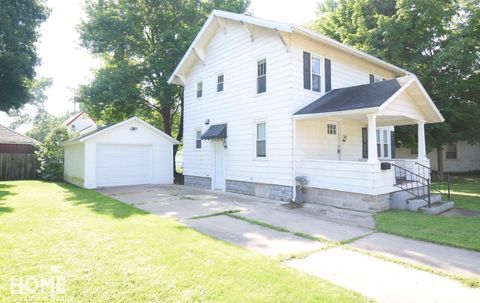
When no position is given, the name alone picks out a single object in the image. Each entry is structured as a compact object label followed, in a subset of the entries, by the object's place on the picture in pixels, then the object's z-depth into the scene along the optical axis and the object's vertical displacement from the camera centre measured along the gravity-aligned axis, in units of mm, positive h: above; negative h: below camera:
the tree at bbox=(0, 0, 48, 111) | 16781 +6738
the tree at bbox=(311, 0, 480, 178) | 16594 +6344
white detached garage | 14562 +257
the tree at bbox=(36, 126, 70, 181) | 19094 +414
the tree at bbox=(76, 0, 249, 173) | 18734 +7533
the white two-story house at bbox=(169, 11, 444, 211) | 9359 +1697
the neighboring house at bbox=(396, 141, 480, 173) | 24122 +211
